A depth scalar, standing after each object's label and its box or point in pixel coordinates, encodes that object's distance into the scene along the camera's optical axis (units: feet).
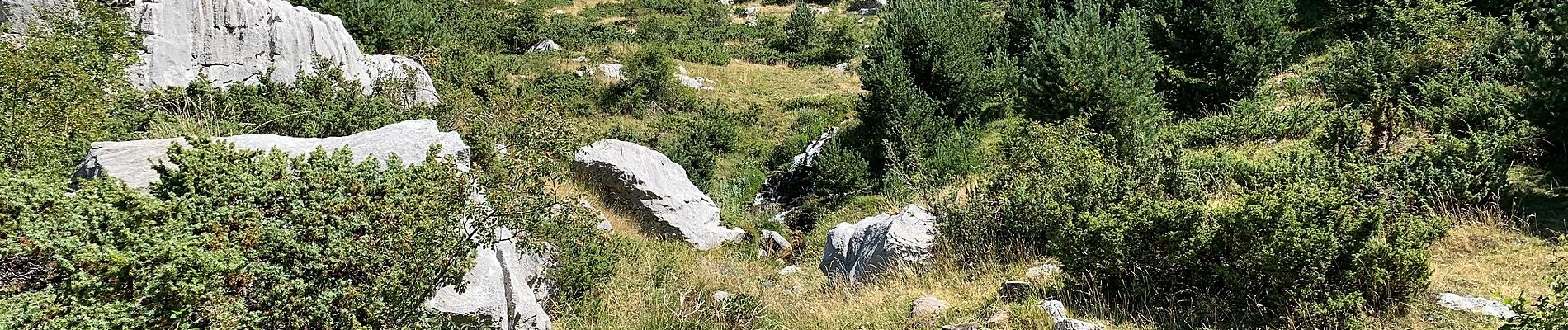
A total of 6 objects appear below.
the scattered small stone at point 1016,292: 20.18
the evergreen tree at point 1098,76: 38.81
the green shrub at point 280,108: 27.48
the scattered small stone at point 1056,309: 18.01
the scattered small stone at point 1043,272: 21.61
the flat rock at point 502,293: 16.06
